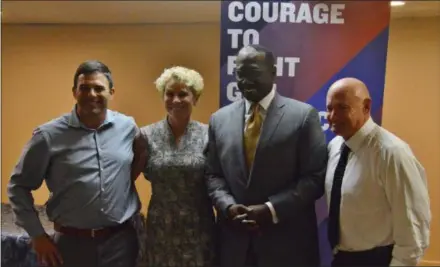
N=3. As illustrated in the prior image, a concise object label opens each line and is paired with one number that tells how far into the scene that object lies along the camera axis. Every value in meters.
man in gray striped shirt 1.90
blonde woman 1.96
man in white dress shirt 1.54
